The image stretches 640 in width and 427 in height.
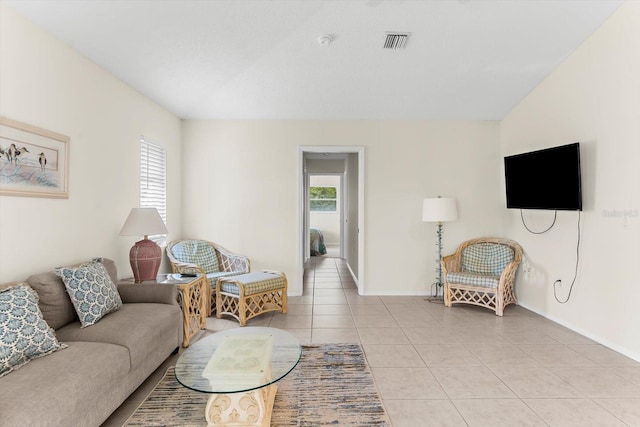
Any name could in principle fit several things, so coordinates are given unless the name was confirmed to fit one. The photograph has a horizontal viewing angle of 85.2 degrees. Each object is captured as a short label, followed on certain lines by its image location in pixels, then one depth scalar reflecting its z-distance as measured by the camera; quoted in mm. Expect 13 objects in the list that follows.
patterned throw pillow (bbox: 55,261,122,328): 2377
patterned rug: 2109
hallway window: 11133
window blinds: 4023
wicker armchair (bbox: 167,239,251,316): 4195
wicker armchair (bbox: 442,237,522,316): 4281
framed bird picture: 2279
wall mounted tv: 3424
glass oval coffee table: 1820
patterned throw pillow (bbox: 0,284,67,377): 1754
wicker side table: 3205
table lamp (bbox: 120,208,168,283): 3248
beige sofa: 1541
